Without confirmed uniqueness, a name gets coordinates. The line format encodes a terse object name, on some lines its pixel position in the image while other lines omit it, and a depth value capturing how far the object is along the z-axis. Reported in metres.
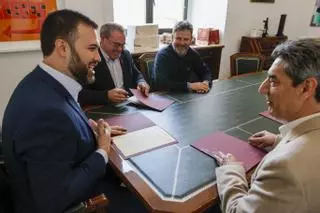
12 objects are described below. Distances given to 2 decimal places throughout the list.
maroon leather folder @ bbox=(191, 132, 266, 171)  1.24
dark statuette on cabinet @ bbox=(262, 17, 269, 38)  4.29
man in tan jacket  0.73
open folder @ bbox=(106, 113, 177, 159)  1.27
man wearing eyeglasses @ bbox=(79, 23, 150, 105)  1.80
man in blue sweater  2.46
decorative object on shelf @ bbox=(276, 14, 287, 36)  4.42
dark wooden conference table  1.00
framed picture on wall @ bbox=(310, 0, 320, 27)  5.18
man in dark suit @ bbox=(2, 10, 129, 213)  0.92
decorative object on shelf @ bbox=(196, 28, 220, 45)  3.84
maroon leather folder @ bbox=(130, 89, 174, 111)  1.78
